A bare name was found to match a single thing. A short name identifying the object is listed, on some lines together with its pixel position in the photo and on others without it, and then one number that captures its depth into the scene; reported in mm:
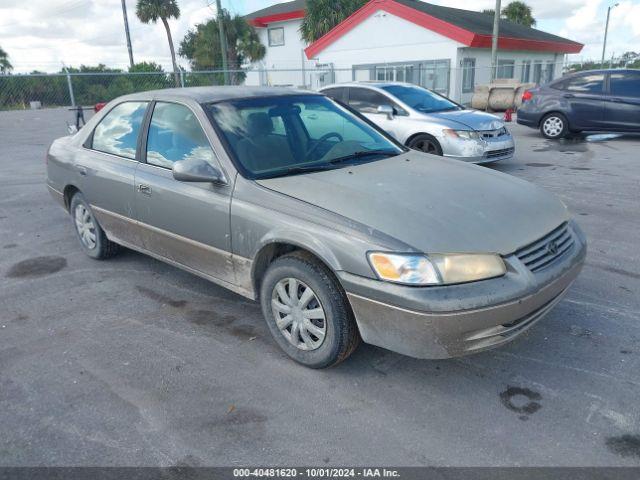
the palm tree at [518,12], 42250
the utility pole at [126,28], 38206
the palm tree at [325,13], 30984
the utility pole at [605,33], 48459
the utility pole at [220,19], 21422
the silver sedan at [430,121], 8109
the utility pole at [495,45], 19828
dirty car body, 2598
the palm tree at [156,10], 37281
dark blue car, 11078
